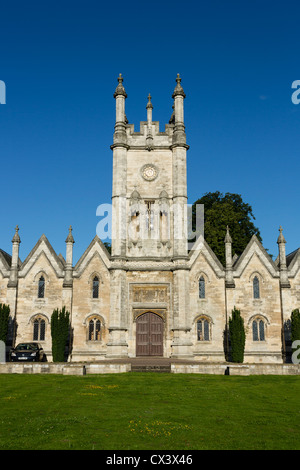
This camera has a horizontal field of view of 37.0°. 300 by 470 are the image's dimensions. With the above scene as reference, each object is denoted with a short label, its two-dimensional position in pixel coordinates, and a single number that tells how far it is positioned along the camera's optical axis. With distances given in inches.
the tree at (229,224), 1897.1
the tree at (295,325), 1344.7
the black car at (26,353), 1168.3
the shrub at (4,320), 1358.3
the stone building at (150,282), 1403.8
